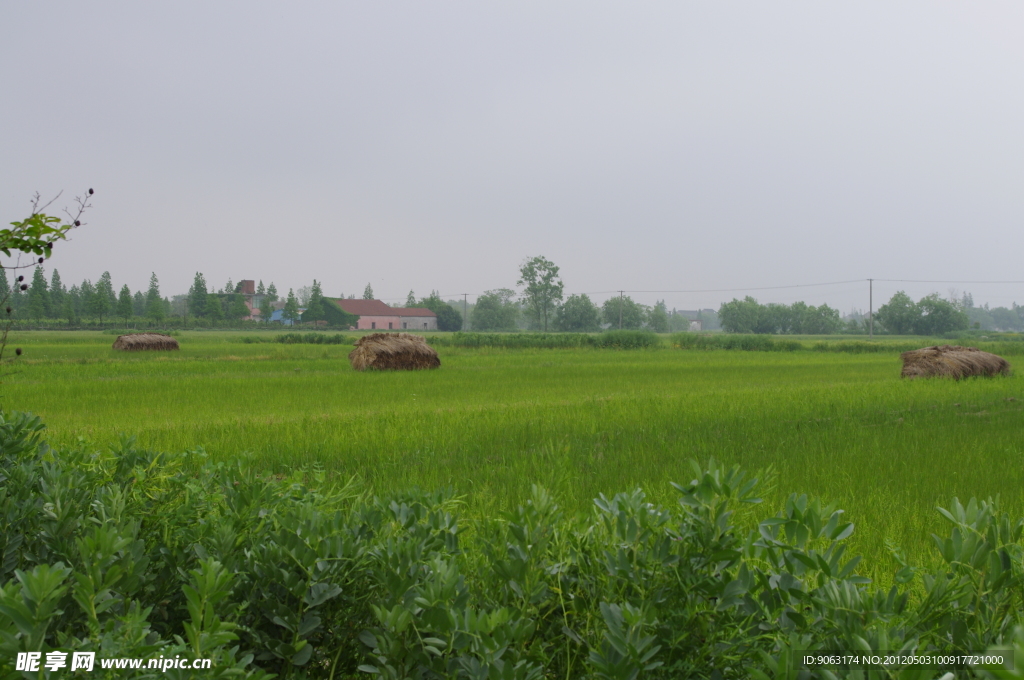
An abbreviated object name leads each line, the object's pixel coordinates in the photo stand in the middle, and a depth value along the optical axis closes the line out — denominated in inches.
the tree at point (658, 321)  4749.0
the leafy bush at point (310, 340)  1755.2
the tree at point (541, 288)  4101.9
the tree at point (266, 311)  4222.4
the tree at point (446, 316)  4421.8
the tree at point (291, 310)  4239.7
